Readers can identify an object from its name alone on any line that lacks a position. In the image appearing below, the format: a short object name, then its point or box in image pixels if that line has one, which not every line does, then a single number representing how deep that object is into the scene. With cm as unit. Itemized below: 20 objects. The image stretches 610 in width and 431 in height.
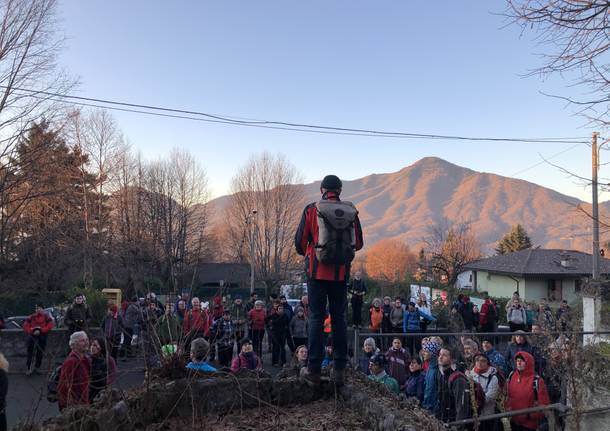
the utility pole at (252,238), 3562
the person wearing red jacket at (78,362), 474
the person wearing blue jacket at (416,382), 666
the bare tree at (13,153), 1842
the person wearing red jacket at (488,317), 1428
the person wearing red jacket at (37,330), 1140
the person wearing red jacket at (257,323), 1273
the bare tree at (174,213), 3697
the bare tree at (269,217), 4819
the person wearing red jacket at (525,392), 604
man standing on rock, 397
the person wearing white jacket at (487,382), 598
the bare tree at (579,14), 532
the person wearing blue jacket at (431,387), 630
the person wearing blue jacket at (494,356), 789
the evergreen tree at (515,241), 5338
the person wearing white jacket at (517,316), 1340
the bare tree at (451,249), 3499
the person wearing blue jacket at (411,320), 1311
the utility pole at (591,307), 1080
